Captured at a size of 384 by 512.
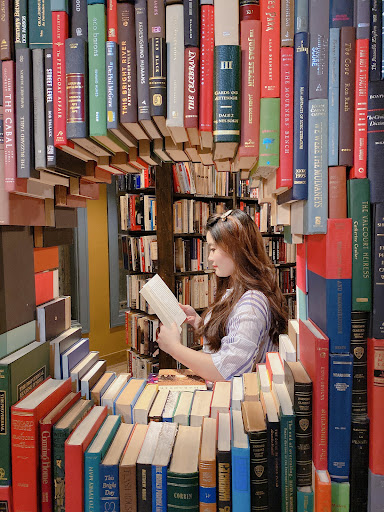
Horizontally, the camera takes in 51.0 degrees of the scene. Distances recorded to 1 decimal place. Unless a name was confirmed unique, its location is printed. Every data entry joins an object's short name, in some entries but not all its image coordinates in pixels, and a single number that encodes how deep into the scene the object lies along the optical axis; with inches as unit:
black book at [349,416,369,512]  31.8
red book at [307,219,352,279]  31.1
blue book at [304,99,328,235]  31.3
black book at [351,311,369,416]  31.6
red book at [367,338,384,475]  30.8
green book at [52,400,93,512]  35.0
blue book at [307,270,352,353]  31.3
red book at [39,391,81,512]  35.2
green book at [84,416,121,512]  33.7
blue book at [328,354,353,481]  31.4
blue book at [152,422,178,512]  33.2
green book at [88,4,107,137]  33.1
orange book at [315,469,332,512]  30.8
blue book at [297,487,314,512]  31.7
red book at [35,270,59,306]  46.1
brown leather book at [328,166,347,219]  31.5
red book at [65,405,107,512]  33.8
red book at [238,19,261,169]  31.7
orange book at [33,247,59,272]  45.8
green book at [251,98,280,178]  32.2
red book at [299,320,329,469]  31.5
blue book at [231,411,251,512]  32.1
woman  64.6
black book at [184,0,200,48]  31.8
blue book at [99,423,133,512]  33.7
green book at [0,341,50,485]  35.9
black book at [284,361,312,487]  32.5
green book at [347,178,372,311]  31.0
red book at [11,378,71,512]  35.2
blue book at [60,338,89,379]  44.6
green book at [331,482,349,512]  31.8
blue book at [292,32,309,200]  31.4
